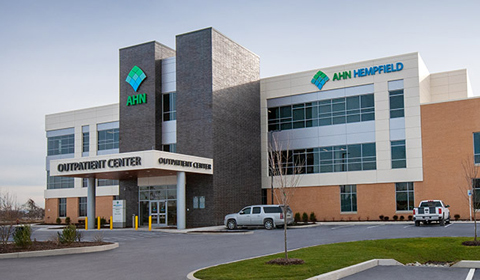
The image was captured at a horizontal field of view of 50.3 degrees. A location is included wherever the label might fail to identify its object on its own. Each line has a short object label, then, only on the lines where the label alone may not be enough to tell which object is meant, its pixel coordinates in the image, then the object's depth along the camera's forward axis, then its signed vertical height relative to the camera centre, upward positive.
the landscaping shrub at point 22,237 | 19.81 -2.00
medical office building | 38.53 +3.94
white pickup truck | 31.42 -2.02
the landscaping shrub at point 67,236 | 21.09 -2.11
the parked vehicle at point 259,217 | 33.50 -2.33
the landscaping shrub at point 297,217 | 43.41 -3.01
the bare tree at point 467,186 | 37.06 -0.53
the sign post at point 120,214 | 40.41 -2.35
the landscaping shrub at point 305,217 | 42.34 -2.94
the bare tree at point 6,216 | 21.45 -1.26
